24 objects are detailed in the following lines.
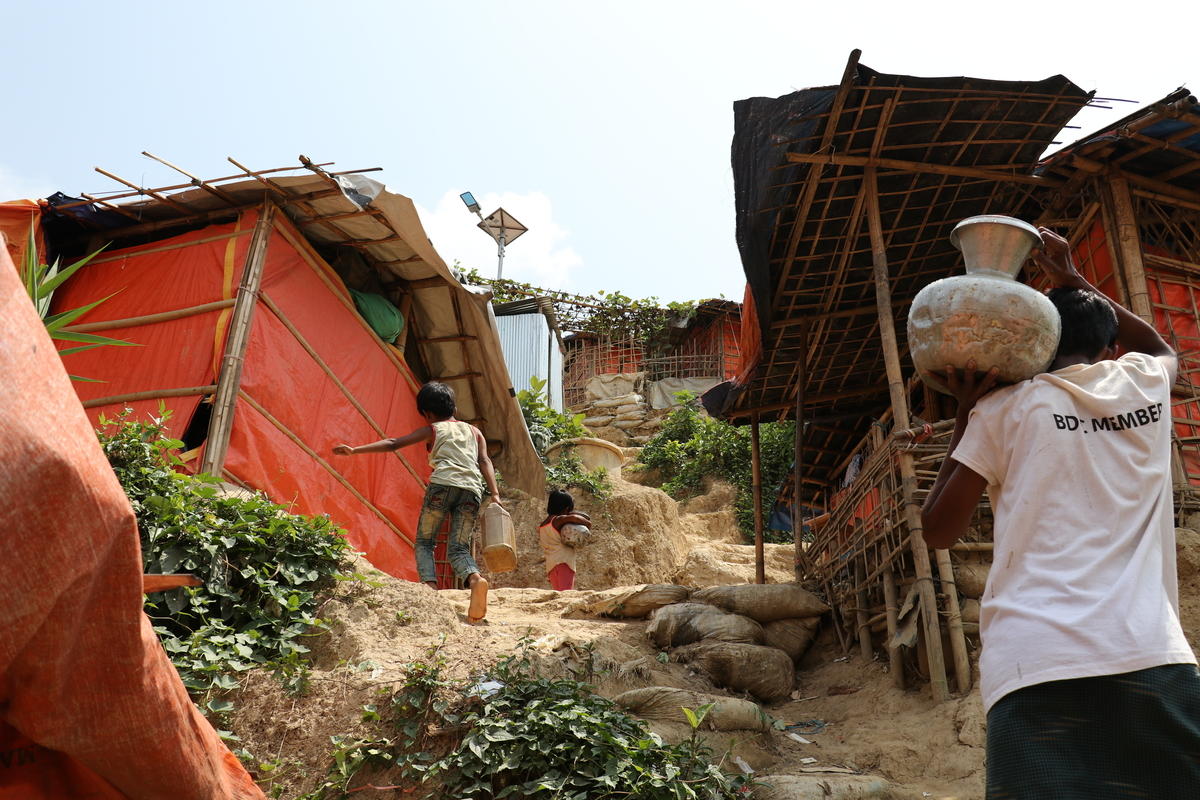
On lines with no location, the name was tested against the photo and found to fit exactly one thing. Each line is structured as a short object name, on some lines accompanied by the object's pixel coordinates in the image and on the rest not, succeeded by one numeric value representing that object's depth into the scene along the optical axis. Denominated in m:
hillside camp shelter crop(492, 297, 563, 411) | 17.61
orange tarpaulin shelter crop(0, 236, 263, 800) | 1.50
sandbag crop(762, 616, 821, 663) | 6.26
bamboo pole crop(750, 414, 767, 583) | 8.78
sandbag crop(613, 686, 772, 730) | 4.43
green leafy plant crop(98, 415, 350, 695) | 4.25
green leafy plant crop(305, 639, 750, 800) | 3.61
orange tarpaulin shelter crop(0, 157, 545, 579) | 6.73
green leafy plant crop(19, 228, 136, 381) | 3.88
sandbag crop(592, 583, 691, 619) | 6.38
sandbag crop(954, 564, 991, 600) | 5.24
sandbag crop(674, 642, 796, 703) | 5.50
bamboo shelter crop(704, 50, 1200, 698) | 5.45
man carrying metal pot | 1.78
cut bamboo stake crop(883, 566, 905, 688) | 5.36
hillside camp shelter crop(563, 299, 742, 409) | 21.59
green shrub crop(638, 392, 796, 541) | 15.58
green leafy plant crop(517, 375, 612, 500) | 12.00
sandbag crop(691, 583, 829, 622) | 6.28
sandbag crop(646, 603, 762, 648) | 5.85
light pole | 21.19
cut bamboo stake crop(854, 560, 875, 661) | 5.91
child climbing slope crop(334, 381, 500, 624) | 6.17
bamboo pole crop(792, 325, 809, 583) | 8.34
